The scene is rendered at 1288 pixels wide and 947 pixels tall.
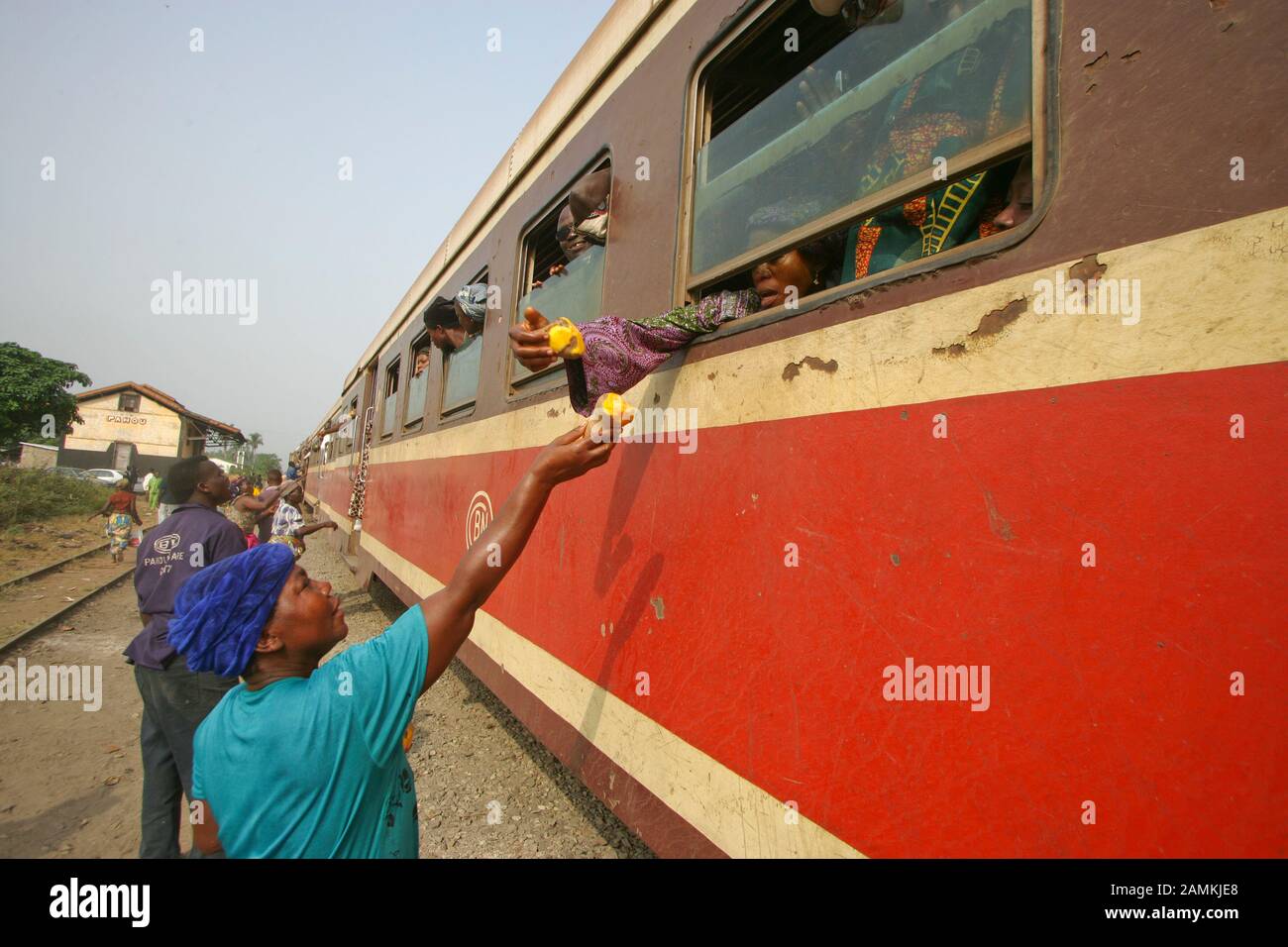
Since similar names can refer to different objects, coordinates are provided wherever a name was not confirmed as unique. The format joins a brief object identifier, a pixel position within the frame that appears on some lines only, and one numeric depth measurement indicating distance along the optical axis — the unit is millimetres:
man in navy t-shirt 2314
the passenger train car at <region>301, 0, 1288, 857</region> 847
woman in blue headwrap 1125
